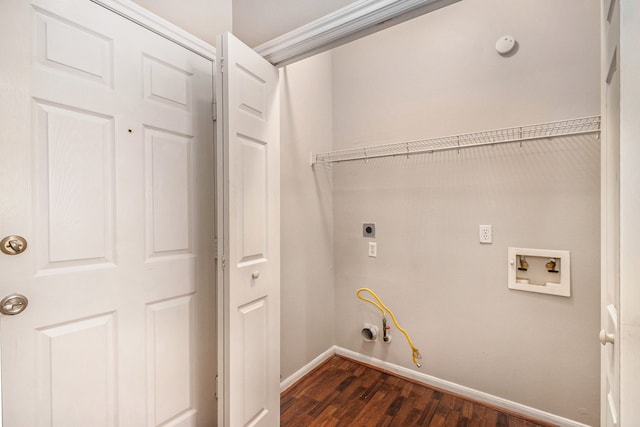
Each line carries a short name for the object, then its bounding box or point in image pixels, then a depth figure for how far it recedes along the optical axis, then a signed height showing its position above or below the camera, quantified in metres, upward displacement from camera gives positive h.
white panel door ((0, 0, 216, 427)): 0.92 -0.03
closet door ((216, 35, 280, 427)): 1.24 -0.11
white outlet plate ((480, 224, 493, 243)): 1.85 -0.15
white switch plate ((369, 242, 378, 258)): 2.31 -0.31
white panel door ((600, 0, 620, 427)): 0.80 -0.01
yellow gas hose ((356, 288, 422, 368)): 2.11 -0.81
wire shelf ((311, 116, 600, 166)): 1.55 +0.46
